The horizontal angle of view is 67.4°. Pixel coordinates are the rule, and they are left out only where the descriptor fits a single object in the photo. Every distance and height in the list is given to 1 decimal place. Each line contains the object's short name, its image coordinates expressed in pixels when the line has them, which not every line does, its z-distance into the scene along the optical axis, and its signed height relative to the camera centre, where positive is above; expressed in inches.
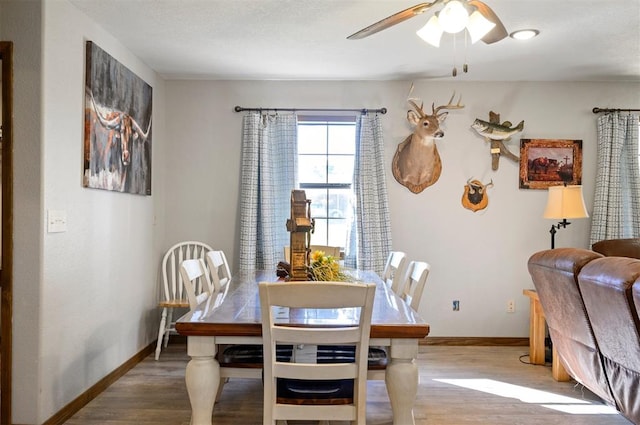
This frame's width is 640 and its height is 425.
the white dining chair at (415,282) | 96.8 -16.4
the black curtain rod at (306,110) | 172.9 +34.1
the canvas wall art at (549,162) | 174.6 +16.3
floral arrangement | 102.9 -14.4
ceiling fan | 88.0 +36.0
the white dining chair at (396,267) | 119.9 -16.5
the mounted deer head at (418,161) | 172.7 +16.1
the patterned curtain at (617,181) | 168.7 +9.6
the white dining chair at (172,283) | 154.9 -28.4
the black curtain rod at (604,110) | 171.8 +35.3
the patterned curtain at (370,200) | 168.9 +1.5
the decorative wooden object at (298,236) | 99.6 -6.9
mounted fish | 170.9 +26.5
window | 179.0 +11.3
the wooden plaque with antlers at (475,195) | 175.3 +3.9
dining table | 75.2 -22.5
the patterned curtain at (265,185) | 168.1 +6.1
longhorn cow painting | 117.4 +20.5
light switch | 101.4 -4.6
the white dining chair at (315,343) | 69.2 -21.6
